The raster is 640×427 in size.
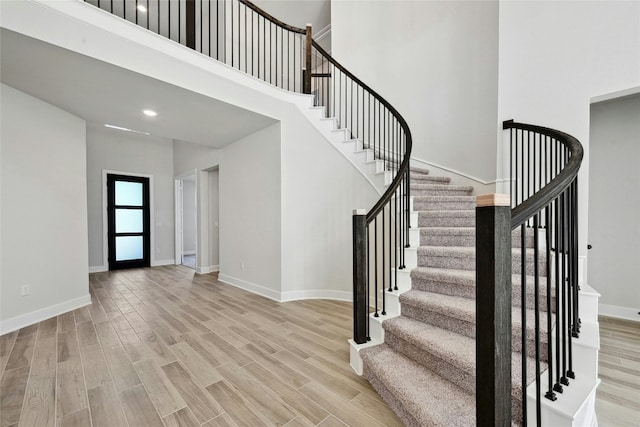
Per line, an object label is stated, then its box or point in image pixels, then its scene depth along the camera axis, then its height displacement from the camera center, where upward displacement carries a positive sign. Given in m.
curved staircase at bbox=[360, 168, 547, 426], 1.36 -0.84
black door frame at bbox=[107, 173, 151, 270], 5.89 -0.35
